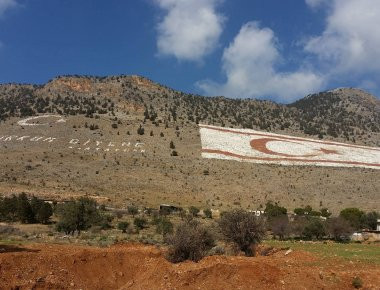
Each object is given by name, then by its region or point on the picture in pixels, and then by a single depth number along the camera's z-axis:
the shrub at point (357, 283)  15.50
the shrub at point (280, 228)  37.75
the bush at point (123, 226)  36.87
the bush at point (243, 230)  24.14
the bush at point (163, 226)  33.36
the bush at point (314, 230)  37.94
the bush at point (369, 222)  44.69
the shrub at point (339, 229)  37.09
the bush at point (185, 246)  20.38
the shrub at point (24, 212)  38.91
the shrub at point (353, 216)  42.56
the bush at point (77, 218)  34.09
